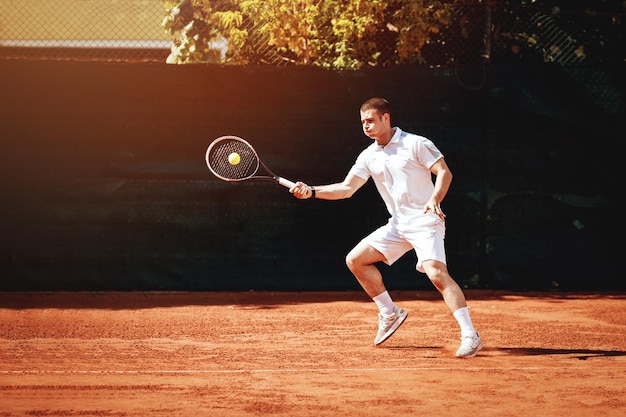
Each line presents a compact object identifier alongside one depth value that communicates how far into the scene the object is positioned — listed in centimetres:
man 1244
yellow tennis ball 1392
